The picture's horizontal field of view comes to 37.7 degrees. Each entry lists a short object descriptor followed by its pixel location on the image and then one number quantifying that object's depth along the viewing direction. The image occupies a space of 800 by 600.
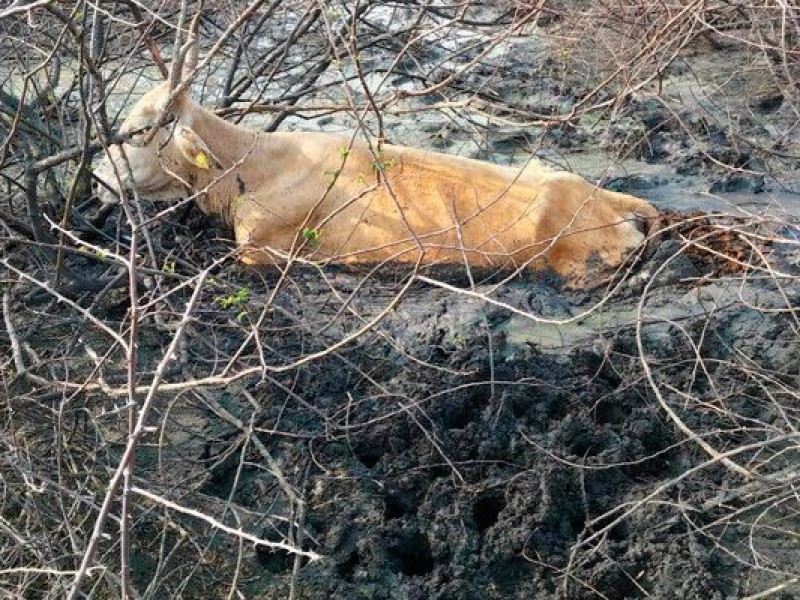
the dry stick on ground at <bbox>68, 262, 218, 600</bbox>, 2.18
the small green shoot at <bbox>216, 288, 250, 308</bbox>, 4.53
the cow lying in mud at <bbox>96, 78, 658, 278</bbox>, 6.60
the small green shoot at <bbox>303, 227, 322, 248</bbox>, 4.54
